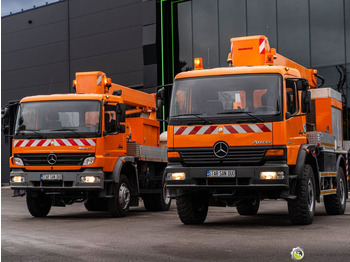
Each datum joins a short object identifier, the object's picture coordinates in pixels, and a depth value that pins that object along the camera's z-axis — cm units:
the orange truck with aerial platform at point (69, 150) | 1478
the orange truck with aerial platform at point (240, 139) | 1156
